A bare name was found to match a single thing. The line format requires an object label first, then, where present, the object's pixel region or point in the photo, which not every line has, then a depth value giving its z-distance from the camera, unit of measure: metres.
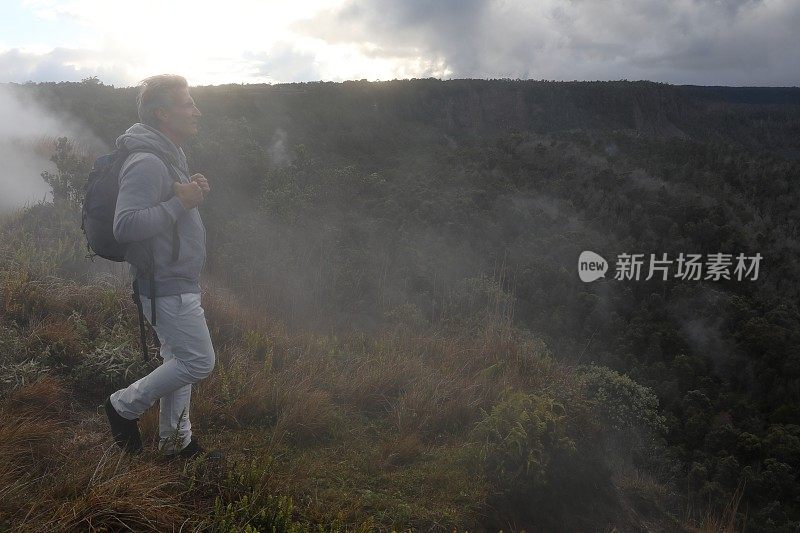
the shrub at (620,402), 4.54
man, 2.34
